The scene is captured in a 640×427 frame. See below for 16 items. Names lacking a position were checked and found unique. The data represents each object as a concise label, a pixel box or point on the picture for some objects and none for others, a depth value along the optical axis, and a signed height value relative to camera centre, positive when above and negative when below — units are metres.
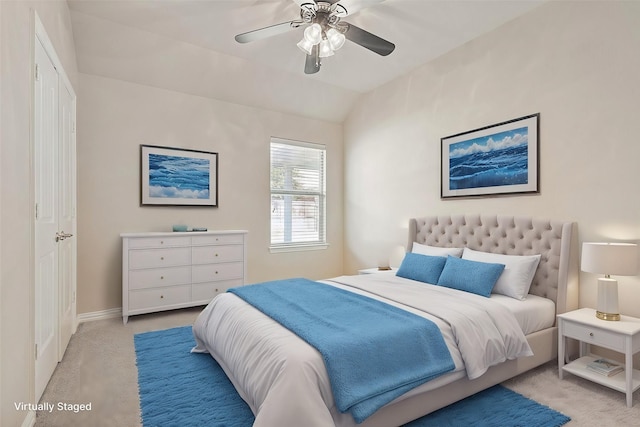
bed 1.54 -0.77
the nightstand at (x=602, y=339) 2.07 -0.85
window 4.98 +0.26
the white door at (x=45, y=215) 2.04 -0.03
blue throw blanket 1.59 -0.71
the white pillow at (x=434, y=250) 3.34 -0.41
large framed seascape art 3.00 +0.52
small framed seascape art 3.96 +0.43
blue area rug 1.88 -1.20
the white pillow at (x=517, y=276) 2.67 -0.53
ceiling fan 2.31 +1.32
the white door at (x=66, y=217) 2.71 -0.06
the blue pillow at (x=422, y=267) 3.16 -0.55
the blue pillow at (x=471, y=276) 2.70 -0.54
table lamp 2.21 -0.36
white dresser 3.57 -0.66
